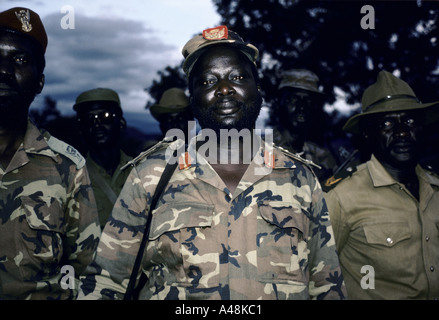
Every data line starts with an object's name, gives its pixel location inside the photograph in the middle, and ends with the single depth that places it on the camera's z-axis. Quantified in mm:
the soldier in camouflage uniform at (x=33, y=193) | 2543
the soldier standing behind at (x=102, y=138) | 4723
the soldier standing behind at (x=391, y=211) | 3074
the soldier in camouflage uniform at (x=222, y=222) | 2164
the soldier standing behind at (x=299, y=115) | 5355
